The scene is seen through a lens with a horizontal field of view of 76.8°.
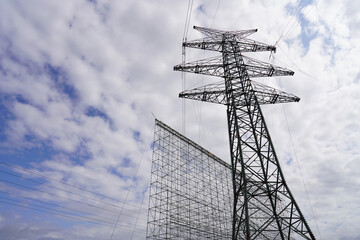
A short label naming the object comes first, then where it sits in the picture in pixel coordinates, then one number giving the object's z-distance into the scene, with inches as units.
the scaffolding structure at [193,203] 916.0
